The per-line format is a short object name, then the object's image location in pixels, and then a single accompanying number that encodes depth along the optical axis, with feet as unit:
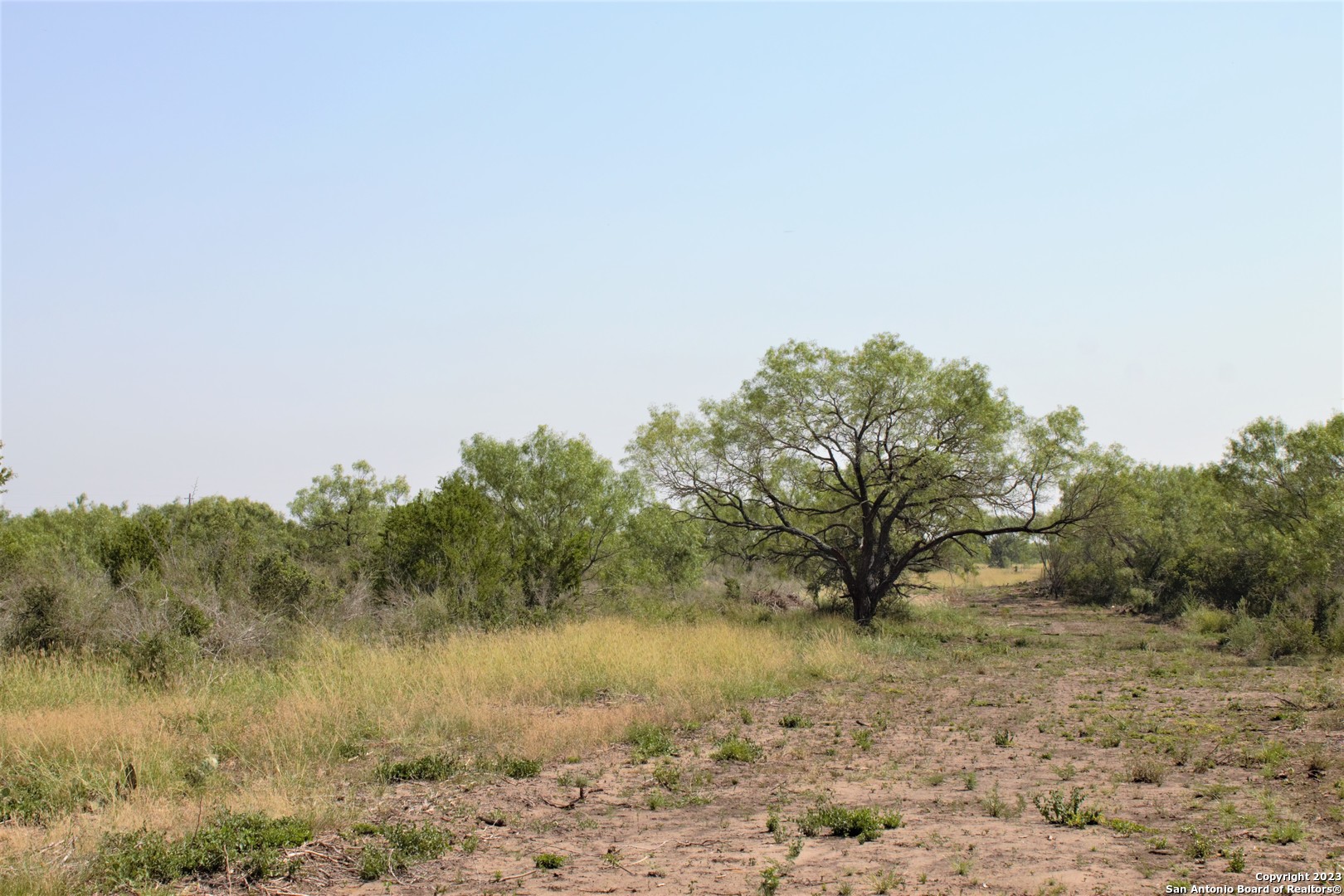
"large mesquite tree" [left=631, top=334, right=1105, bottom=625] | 80.23
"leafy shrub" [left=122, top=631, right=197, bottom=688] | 44.16
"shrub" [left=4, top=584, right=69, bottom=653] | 49.75
